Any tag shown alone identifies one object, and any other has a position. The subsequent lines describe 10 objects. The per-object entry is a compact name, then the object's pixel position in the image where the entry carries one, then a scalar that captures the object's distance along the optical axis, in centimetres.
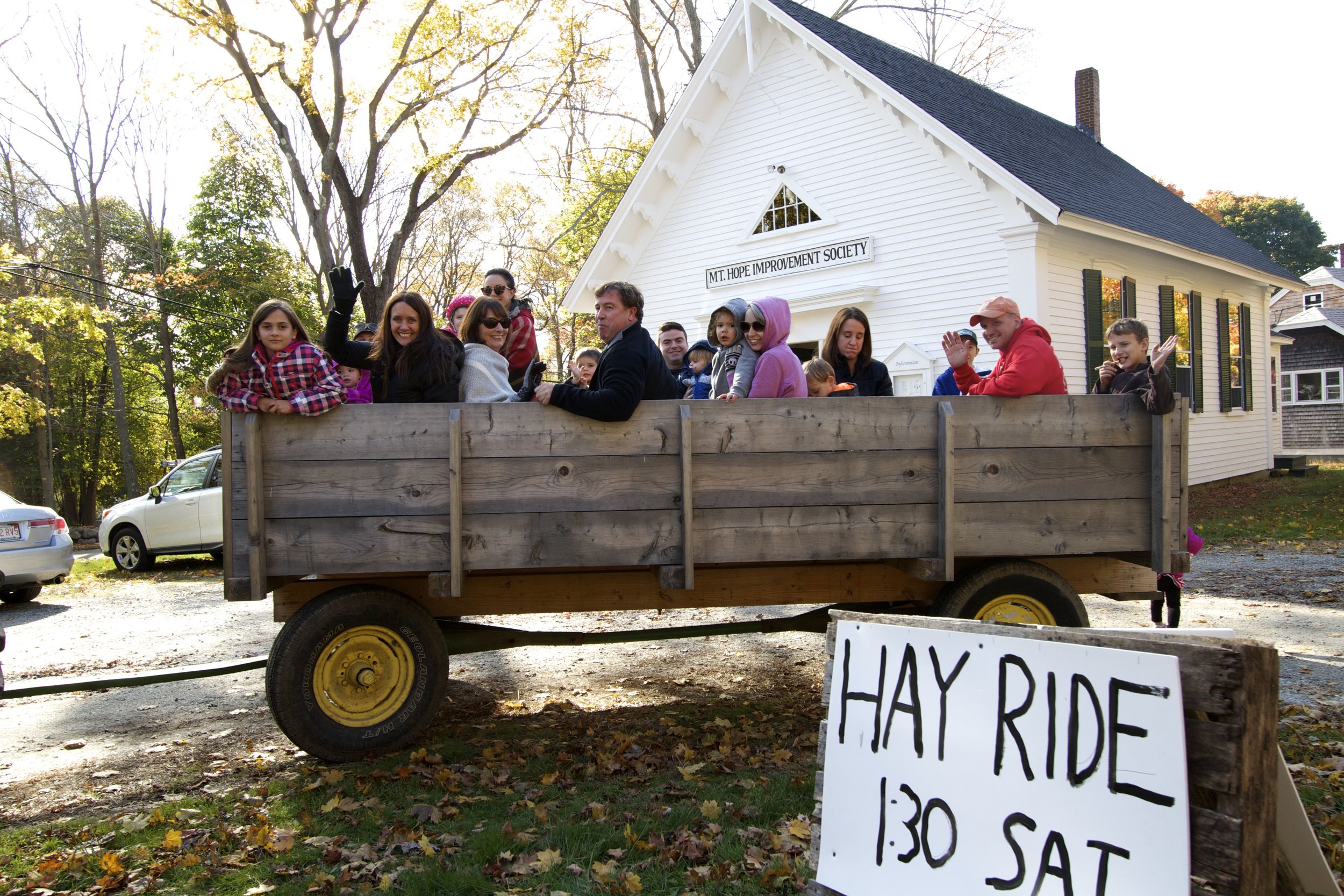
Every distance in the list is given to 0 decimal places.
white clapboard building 1306
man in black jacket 379
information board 194
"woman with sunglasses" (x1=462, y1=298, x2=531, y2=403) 439
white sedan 992
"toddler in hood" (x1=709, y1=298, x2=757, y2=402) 496
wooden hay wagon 376
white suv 1266
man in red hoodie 405
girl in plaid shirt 372
